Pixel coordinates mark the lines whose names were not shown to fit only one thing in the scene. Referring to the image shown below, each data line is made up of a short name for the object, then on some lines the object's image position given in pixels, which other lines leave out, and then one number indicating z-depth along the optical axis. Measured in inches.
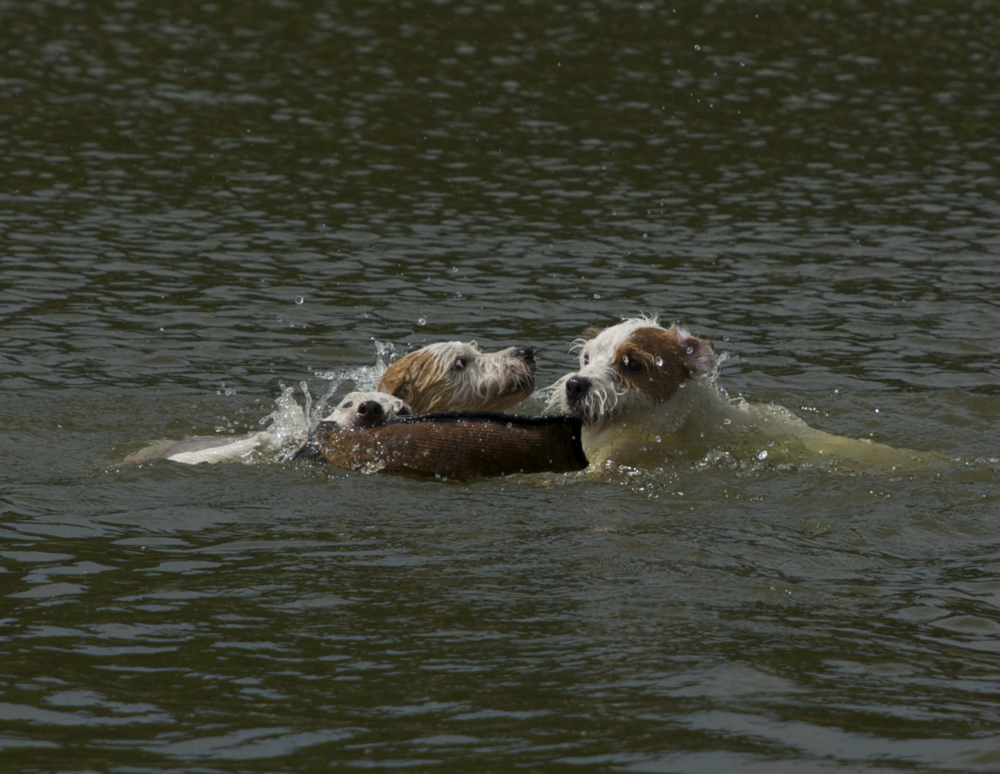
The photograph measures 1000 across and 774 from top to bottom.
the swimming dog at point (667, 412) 708.7
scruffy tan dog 746.8
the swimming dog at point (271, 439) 700.0
